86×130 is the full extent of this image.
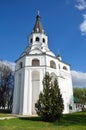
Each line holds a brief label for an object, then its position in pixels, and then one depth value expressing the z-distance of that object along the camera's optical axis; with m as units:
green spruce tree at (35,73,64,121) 10.88
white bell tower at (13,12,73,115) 19.36
